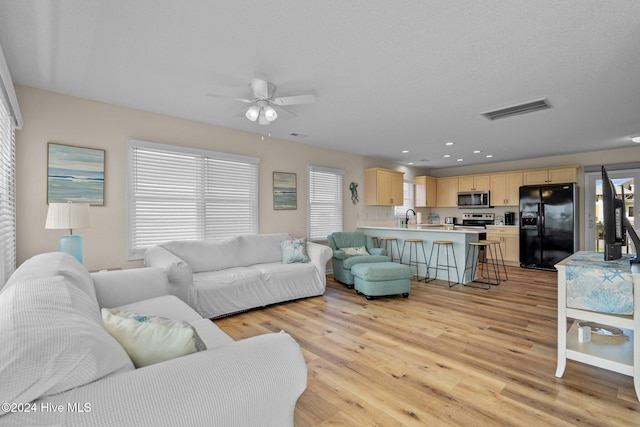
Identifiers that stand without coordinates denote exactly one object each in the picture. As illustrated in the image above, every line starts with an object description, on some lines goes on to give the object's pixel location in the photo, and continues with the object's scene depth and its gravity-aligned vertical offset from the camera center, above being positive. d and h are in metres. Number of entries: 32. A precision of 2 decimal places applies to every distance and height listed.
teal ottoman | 4.14 -0.89
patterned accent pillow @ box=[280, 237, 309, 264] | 4.39 -0.52
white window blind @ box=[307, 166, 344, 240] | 5.60 +0.28
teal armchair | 4.81 -0.64
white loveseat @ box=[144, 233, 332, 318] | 3.27 -0.70
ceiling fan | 2.75 +1.09
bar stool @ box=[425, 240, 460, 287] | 5.06 -0.79
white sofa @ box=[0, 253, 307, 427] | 0.73 -0.47
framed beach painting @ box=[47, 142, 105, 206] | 3.09 +0.45
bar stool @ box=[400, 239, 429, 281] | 5.48 -0.72
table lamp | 2.65 -0.03
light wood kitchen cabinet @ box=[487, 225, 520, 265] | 6.68 -0.56
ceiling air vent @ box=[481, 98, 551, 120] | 3.37 +1.27
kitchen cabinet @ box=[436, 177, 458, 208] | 7.98 +0.63
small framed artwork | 5.01 +0.44
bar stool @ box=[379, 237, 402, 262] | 5.98 -0.60
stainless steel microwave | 7.36 +0.41
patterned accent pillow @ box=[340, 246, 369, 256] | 5.07 -0.60
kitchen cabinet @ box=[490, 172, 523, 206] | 6.87 +0.64
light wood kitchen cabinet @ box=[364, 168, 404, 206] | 6.46 +0.65
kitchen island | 5.05 -0.39
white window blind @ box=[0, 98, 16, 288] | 2.29 +0.18
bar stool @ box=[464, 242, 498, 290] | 5.08 -0.81
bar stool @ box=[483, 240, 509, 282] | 5.40 -1.10
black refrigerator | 5.93 -0.17
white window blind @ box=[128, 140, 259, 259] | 3.67 +0.30
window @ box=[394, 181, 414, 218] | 7.74 +0.42
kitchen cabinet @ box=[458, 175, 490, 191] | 7.39 +0.84
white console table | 1.90 -0.67
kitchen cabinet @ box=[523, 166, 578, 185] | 6.18 +0.86
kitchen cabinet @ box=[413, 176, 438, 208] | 7.99 +0.67
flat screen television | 2.20 -0.07
